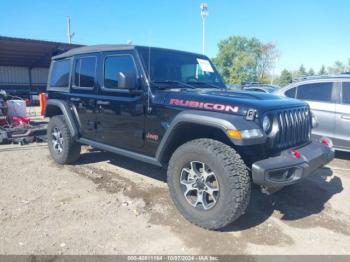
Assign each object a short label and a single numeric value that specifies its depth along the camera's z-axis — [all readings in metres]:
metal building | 20.45
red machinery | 7.88
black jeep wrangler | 3.46
